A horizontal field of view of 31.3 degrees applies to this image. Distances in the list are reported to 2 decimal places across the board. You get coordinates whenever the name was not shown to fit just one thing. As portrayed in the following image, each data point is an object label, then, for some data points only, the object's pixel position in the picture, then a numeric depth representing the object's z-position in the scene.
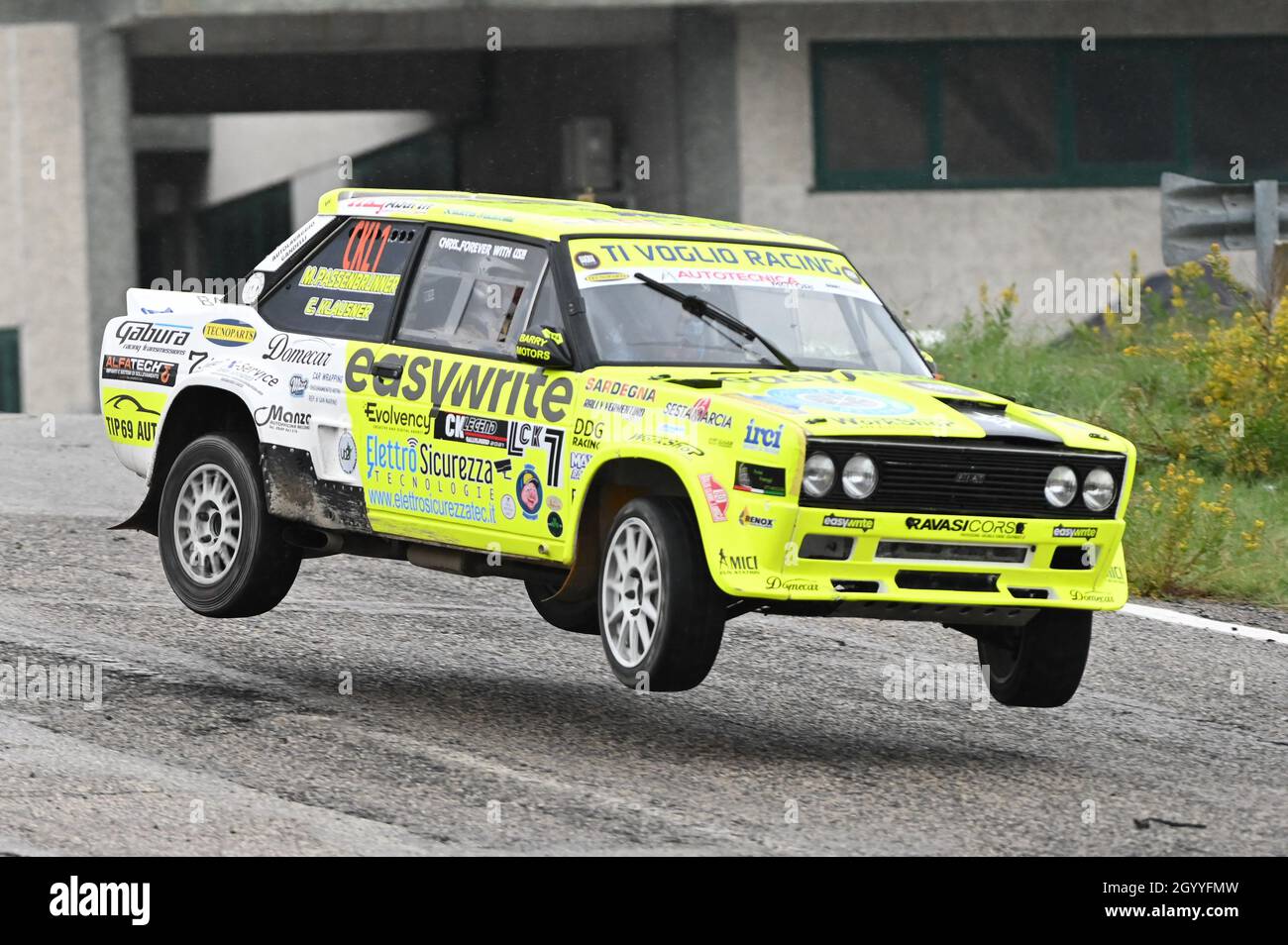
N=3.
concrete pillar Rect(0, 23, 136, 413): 26.23
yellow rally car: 8.06
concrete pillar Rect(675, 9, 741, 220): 26.27
